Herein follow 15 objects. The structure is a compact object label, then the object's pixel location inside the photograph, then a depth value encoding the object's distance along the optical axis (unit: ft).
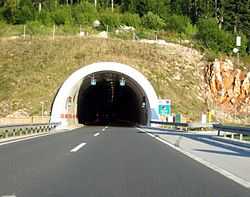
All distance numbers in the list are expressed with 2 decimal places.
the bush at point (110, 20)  230.27
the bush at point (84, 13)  241.96
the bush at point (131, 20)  234.27
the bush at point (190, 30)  221.66
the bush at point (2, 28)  199.15
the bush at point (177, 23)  233.86
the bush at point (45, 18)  233.00
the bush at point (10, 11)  261.30
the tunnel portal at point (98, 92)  134.51
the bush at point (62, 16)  235.61
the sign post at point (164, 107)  132.36
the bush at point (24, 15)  247.70
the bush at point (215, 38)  207.89
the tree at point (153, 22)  239.30
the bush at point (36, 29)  197.12
